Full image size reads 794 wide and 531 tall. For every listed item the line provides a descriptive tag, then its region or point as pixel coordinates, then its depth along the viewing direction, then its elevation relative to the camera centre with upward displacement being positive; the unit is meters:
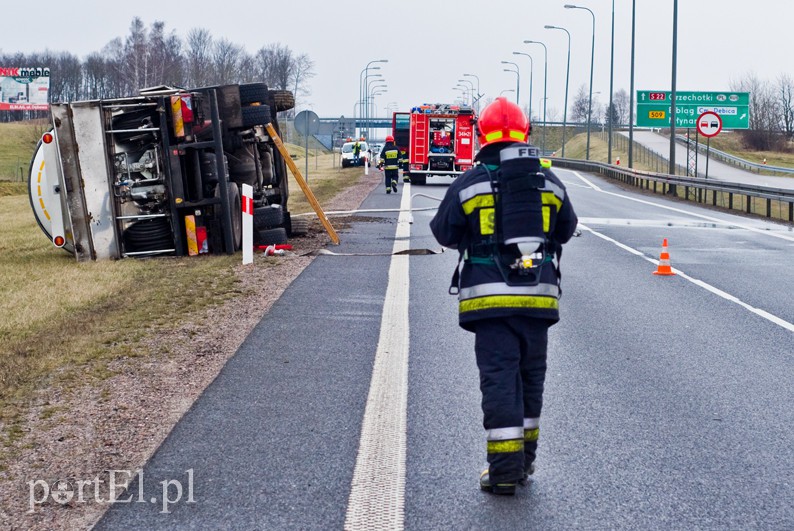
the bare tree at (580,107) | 176.52 -9.82
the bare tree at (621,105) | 173.62 -10.16
